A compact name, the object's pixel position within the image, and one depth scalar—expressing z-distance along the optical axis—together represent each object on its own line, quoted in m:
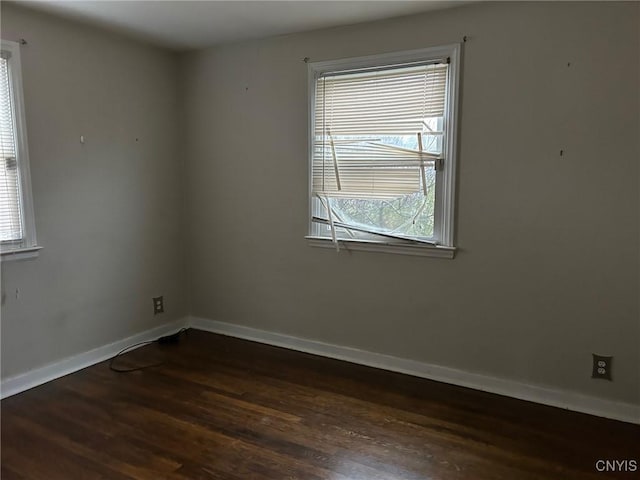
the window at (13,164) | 2.70
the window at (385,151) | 2.86
